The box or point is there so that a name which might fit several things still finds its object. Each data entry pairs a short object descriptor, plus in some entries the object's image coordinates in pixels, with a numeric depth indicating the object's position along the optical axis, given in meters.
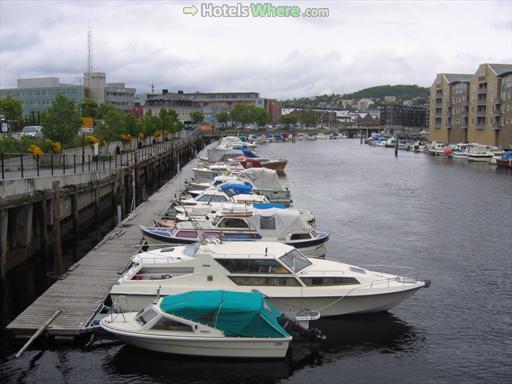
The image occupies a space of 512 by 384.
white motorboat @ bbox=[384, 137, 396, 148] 184.60
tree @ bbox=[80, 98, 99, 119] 124.94
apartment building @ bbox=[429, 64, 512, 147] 125.25
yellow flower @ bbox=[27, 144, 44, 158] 43.80
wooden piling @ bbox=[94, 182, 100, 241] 40.68
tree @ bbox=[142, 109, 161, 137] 97.25
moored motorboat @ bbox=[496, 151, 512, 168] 105.46
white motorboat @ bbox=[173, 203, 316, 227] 34.45
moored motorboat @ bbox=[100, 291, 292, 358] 19.77
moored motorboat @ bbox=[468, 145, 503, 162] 117.50
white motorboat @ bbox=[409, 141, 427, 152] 160.38
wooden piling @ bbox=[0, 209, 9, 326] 25.51
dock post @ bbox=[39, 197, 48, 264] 32.56
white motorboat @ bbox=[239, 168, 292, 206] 53.69
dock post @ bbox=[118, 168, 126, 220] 44.22
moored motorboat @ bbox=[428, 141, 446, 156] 140.45
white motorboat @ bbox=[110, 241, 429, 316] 23.17
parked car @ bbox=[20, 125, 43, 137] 73.78
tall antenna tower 187.00
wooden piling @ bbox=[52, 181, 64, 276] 27.25
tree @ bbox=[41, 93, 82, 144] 53.97
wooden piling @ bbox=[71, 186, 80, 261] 35.62
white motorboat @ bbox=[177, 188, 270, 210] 40.50
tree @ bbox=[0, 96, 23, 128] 92.88
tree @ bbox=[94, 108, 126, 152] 73.19
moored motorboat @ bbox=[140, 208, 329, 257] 30.81
